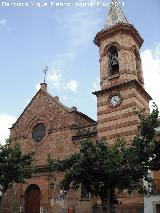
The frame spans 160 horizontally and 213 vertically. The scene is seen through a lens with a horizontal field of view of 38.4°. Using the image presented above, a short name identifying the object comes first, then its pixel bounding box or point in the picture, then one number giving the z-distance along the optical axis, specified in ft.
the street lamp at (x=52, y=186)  59.49
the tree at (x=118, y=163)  37.04
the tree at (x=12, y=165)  49.71
